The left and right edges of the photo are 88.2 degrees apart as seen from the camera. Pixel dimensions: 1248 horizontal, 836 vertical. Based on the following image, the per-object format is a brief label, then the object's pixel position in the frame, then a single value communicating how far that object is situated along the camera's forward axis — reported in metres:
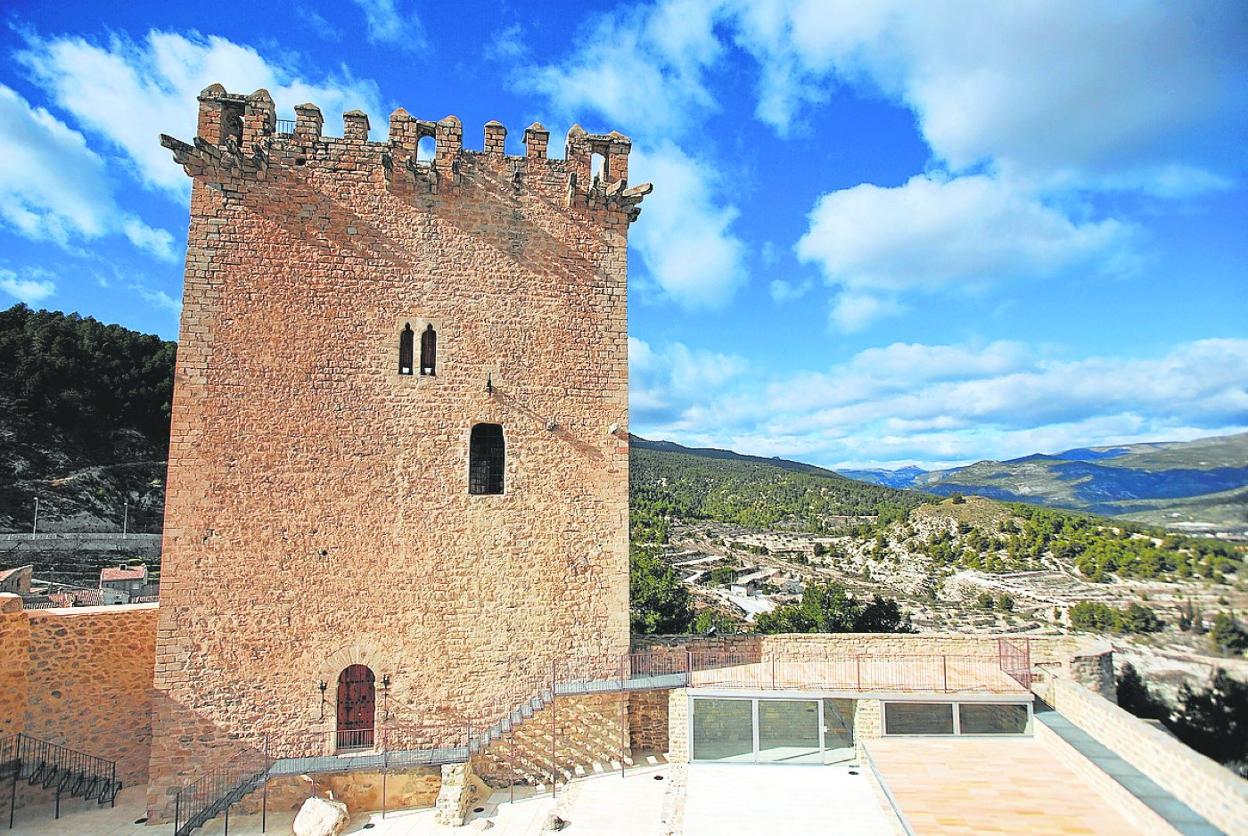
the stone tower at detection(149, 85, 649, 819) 9.48
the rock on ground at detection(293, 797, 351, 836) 8.51
